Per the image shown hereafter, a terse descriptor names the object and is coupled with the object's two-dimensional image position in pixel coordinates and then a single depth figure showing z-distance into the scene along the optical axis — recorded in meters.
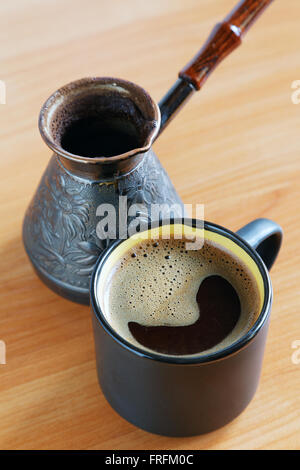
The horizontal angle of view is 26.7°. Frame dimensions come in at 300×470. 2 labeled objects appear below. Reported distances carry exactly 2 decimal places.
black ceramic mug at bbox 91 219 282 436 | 0.48
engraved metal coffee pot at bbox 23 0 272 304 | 0.57
